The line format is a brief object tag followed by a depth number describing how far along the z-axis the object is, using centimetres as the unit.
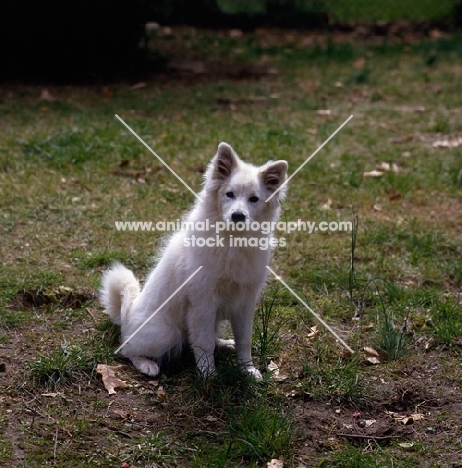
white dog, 409
